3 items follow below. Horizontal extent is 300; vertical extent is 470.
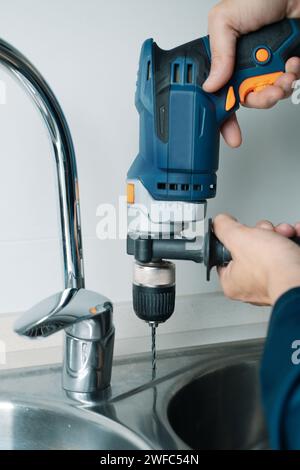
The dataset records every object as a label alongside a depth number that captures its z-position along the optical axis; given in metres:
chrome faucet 0.53
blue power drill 0.59
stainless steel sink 0.58
